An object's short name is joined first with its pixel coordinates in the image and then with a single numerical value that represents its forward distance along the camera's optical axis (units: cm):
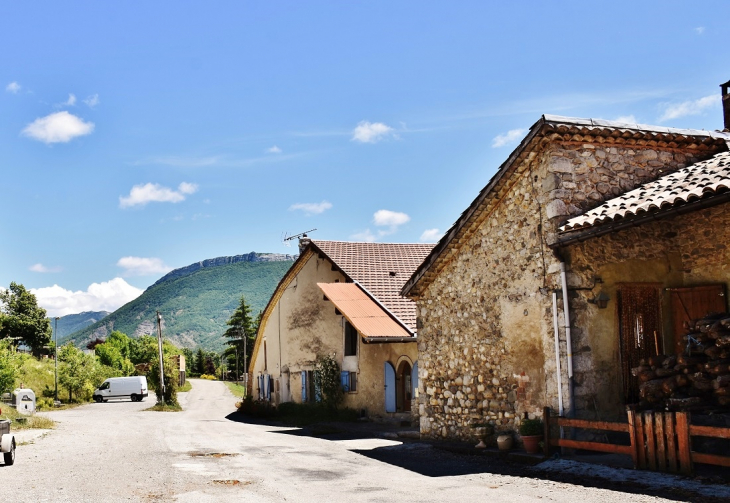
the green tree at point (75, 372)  4850
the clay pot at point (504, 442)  1214
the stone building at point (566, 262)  1135
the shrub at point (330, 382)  2397
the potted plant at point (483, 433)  1288
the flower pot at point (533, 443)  1143
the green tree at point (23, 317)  5825
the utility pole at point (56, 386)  4587
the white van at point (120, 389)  5150
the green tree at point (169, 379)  3962
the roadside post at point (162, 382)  3919
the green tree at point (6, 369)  2370
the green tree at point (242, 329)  8275
